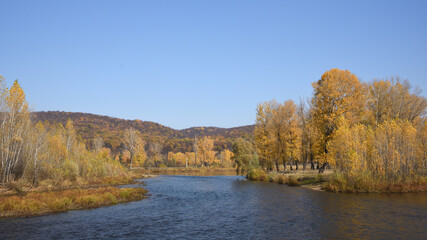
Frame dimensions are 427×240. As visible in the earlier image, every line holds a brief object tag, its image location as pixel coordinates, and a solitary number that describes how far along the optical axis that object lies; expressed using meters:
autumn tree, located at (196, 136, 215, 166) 132.62
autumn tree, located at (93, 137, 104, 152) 99.41
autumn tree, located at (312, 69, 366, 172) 43.69
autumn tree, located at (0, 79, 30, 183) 35.22
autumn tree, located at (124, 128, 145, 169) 102.62
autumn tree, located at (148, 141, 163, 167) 129.62
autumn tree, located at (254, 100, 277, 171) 61.03
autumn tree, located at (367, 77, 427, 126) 51.59
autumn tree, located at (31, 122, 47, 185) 37.72
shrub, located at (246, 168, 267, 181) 57.28
